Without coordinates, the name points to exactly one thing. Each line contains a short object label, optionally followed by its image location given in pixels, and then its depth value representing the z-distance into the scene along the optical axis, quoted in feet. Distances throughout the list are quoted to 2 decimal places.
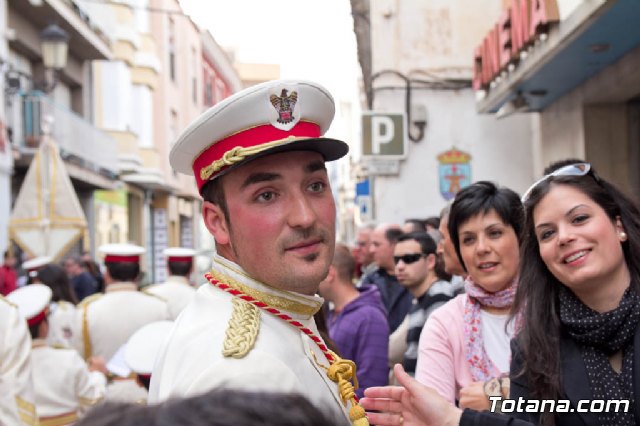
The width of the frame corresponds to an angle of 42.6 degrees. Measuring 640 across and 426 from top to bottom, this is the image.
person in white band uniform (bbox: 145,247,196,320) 24.25
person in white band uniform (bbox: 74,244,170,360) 21.20
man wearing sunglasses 15.21
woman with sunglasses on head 8.00
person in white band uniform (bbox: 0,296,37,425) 12.70
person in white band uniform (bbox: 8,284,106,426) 16.37
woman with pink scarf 10.94
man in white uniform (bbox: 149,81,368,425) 6.59
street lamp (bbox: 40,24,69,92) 32.58
